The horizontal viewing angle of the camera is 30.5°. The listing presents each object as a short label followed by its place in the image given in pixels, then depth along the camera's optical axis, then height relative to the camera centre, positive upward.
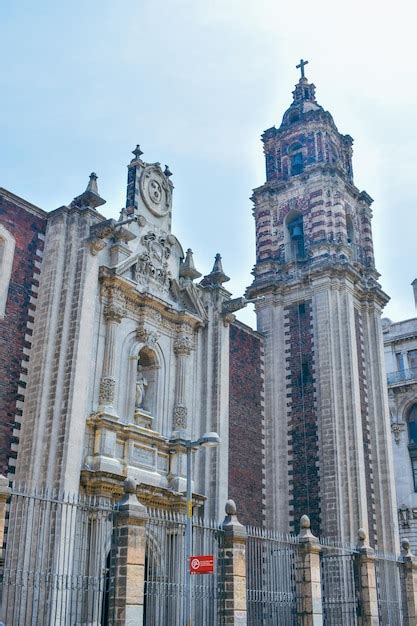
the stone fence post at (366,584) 20.16 +1.57
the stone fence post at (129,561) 13.35 +1.39
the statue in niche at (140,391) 22.50 +6.97
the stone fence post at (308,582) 17.41 +1.40
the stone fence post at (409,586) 22.70 +1.72
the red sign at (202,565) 14.42 +1.43
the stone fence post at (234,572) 15.30 +1.41
